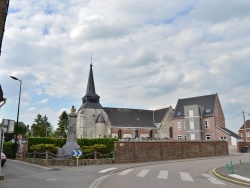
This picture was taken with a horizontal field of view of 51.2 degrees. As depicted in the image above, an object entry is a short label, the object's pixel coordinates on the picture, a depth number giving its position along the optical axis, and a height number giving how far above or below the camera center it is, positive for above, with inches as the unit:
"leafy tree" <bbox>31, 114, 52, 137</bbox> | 2952.8 +164.5
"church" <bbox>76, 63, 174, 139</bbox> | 2492.6 +189.3
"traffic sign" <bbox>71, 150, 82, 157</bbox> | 789.2 -38.4
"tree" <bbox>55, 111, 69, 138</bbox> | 3184.1 +195.5
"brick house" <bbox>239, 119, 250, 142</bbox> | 2824.8 +133.7
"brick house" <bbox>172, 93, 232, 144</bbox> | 2175.2 +173.8
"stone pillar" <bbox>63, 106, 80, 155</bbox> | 896.9 +14.3
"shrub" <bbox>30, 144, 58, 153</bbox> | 932.6 -28.9
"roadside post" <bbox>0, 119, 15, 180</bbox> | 417.1 +21.3
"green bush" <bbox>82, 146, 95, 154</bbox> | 911.6 -33.5
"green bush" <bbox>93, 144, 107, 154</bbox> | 927.0 -26.8
